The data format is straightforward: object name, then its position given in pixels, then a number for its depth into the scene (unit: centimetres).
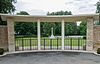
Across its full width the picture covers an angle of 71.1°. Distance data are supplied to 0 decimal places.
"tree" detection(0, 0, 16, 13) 1015
